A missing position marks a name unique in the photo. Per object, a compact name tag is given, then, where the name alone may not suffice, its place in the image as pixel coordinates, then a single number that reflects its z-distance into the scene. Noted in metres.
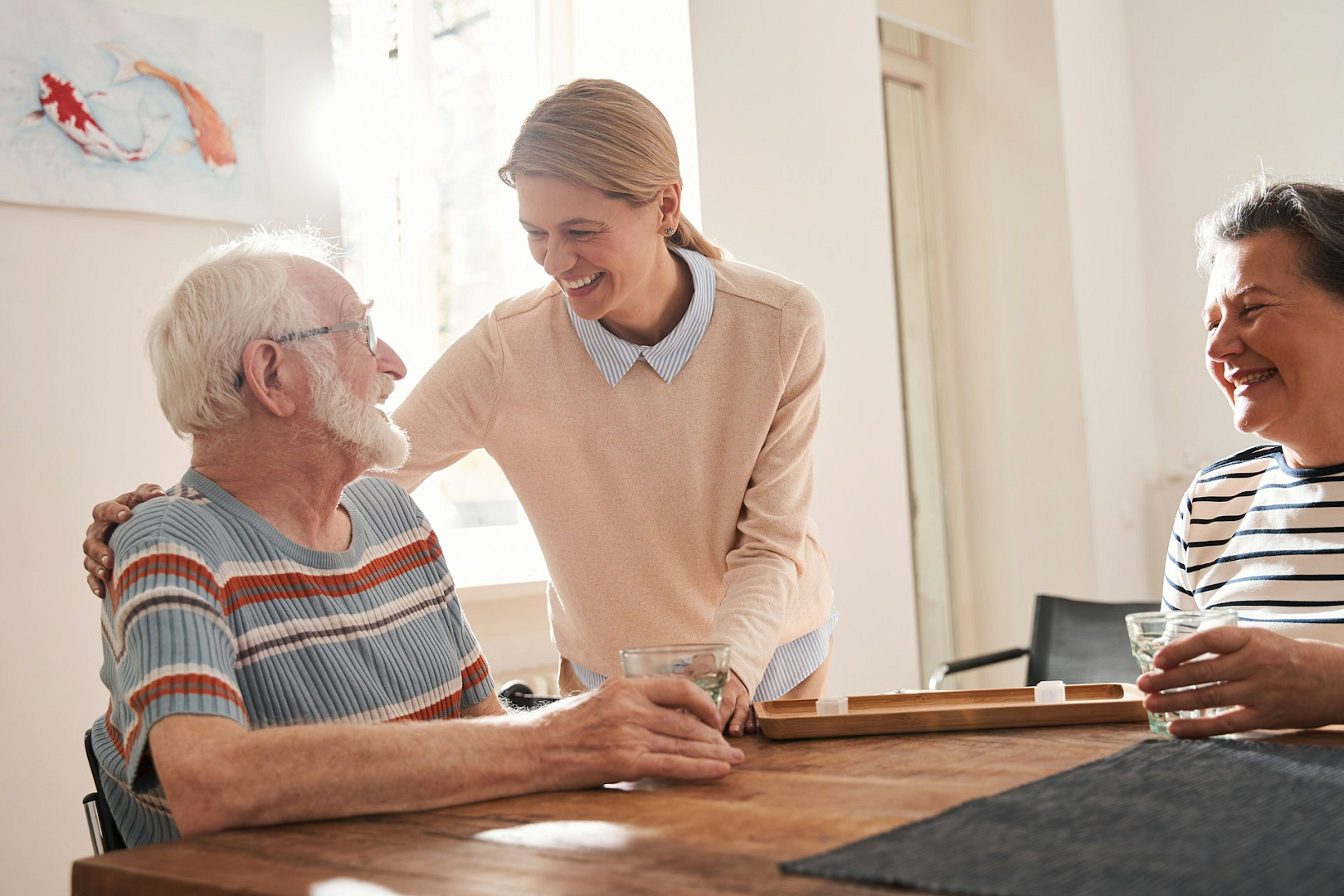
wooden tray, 1.31
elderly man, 1.07
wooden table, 0.82
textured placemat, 0.71
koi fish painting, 2.26
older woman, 1.58
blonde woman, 1.87
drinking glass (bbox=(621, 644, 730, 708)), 1.22
